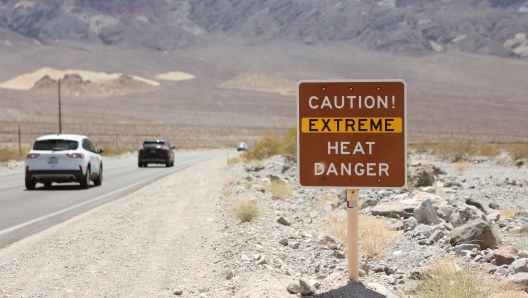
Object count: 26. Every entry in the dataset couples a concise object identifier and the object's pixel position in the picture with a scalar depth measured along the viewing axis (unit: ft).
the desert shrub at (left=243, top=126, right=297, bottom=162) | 132.77
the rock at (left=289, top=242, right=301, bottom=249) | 30.53
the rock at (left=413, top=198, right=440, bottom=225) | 34.58
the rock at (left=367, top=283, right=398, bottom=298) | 20.41
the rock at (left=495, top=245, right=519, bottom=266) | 24.81
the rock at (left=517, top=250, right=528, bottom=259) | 24.93
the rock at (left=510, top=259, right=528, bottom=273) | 22.91
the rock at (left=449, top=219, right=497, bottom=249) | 27.78
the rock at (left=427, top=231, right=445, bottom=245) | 29.60
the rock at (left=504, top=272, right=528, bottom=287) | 21.48
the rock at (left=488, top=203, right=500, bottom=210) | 52.03
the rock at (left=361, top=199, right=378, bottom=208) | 44.80
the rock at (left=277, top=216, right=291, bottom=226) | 38.52
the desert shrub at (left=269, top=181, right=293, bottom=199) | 56.34
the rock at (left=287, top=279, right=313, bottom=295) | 21.39
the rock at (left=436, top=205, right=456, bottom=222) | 36.52
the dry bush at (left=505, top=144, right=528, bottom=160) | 123.85
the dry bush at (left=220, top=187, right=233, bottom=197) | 59.98
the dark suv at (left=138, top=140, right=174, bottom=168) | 122.31
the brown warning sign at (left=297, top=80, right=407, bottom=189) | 20.16
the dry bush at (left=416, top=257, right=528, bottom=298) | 20.11
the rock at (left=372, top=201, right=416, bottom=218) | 38.01
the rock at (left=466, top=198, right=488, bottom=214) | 46.44
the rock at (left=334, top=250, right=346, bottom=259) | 26.89
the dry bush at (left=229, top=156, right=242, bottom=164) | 133.77
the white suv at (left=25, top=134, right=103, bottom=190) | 66.95
